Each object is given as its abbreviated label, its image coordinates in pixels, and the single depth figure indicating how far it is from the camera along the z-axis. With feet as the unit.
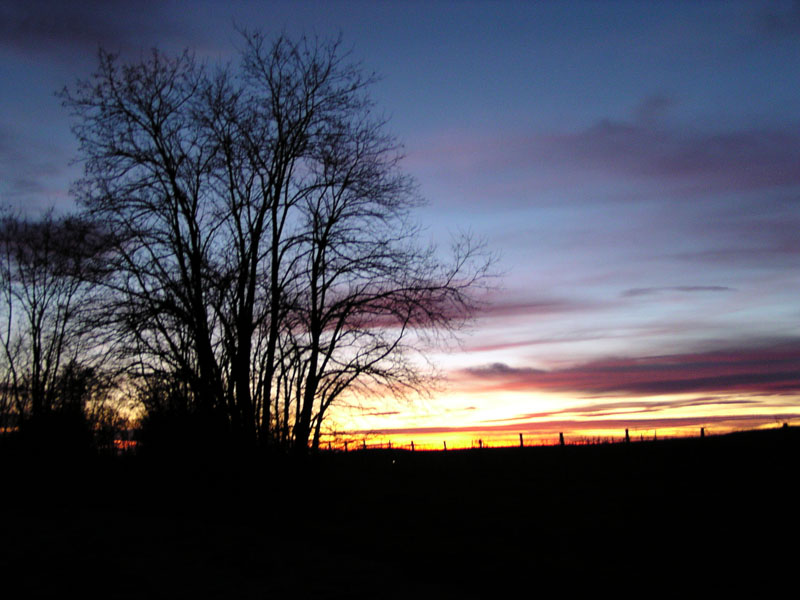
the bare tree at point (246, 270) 64.23
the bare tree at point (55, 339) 62.23
